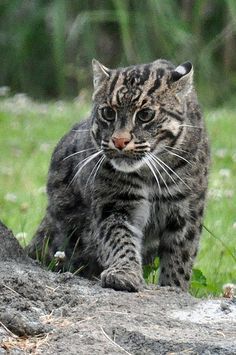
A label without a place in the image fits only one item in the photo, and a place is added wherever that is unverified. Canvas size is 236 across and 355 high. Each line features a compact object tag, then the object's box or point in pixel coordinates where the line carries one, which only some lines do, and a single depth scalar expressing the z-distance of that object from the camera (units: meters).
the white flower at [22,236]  15.19
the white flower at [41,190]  20.01
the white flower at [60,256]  13.14
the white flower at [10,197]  19.38
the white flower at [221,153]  23.34
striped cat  12.43
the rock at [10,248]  12.20
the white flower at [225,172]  21.72
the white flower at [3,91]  31.30
